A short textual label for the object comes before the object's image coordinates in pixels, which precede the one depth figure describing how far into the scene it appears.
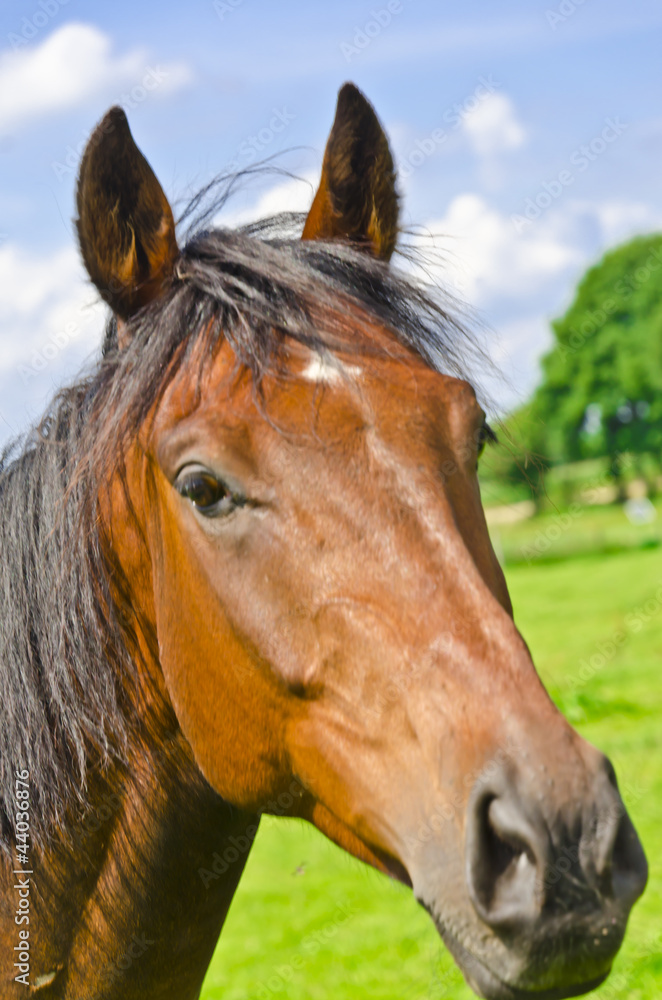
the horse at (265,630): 1.57
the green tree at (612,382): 42.25
